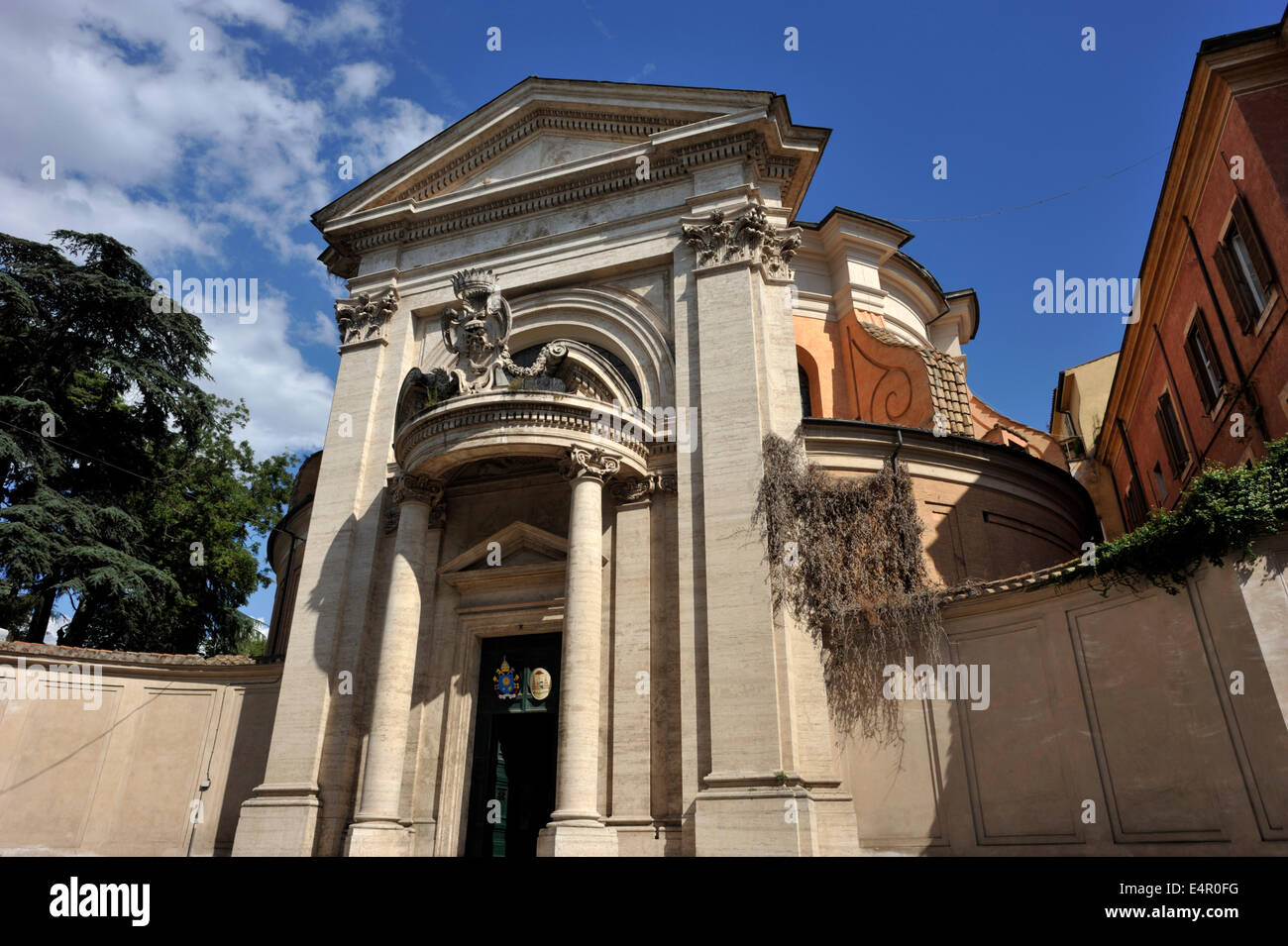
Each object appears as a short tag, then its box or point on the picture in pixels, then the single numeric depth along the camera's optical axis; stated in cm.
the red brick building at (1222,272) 1214
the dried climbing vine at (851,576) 1164
